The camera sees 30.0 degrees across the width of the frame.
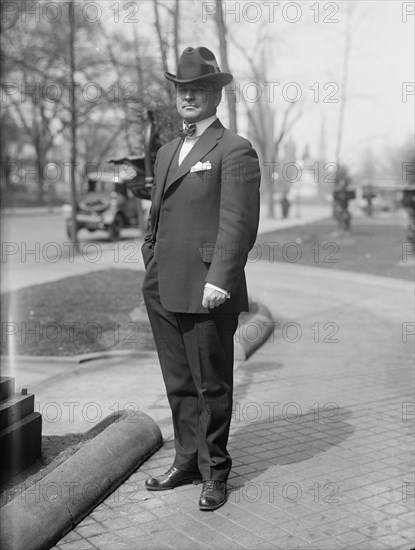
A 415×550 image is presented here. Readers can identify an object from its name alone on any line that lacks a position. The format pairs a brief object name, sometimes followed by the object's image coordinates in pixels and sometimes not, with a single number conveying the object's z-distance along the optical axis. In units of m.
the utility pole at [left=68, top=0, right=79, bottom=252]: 13.98
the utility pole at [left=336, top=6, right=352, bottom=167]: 20.79
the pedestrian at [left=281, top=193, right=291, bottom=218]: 37.19
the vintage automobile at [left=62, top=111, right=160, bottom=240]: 21.00
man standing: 3.58
